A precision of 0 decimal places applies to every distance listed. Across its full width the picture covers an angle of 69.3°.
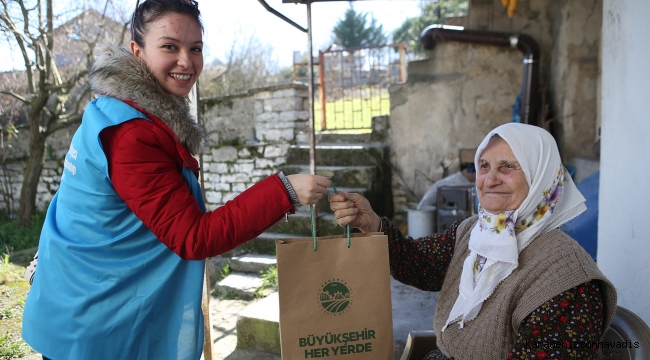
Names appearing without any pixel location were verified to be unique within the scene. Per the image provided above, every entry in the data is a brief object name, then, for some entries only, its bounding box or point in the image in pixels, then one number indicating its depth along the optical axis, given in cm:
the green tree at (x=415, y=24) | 2042
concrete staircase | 522
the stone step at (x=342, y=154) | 674
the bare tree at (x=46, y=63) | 679
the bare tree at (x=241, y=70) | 1403
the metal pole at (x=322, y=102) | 889
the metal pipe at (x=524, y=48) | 590
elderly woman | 132
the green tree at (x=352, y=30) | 2992
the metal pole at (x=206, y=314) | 236
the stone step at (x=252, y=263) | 543
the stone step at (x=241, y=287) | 492
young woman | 126
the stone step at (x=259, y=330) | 323
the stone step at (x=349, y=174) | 642
